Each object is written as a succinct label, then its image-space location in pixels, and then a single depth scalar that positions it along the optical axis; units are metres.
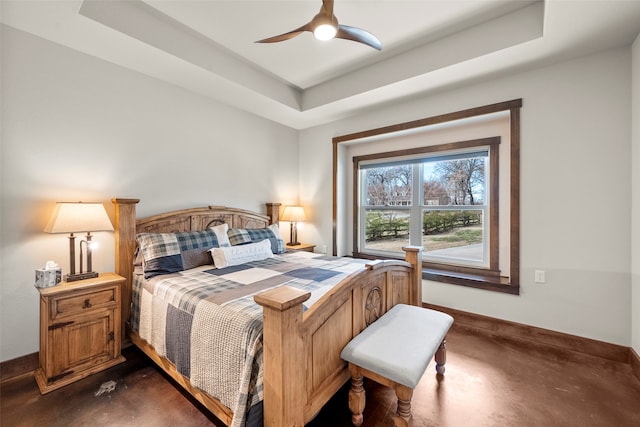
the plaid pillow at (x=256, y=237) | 3.03
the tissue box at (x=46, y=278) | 1.92
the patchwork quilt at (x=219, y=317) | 1.31
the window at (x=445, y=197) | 2.85
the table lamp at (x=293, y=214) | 4.01
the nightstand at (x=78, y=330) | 1.88
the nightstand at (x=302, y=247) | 3.80
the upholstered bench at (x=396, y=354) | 1.34
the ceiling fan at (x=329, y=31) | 1.75
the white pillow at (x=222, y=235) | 2.85
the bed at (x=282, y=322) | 1.16
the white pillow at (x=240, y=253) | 2.55
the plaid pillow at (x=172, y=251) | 2.30
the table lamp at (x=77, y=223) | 1.98
